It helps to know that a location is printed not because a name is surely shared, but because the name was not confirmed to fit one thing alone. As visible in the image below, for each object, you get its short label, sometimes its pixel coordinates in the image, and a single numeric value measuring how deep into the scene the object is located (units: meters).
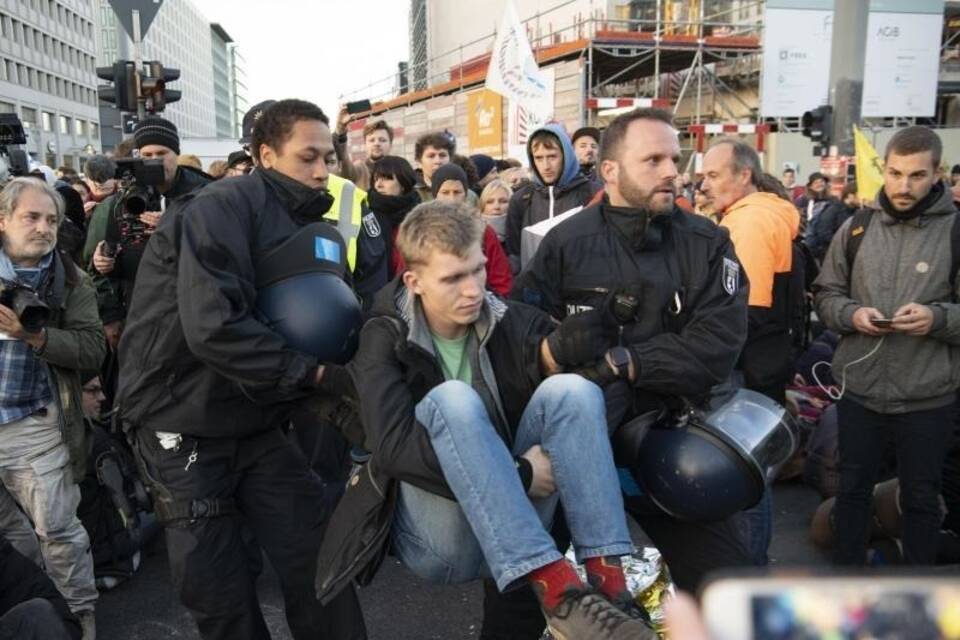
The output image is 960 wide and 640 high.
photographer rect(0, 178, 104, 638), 3.12
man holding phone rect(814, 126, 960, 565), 3.14
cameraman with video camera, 3.91
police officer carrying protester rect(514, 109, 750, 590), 2.29
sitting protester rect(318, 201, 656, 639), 1.96
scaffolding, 16.32
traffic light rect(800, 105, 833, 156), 9.52
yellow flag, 5.19
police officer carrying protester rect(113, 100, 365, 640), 2.40
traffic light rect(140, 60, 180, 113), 7.68
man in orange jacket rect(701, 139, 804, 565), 3.47
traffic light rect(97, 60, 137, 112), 7.61
